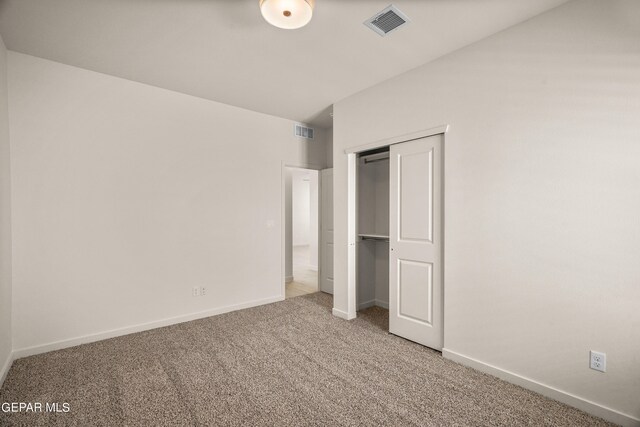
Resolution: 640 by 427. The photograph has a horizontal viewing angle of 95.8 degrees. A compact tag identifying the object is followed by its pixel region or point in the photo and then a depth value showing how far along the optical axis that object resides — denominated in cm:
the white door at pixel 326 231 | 480
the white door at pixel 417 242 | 278
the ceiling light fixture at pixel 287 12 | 184
